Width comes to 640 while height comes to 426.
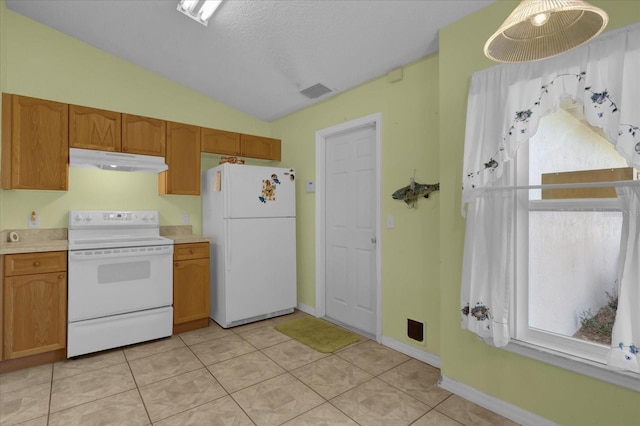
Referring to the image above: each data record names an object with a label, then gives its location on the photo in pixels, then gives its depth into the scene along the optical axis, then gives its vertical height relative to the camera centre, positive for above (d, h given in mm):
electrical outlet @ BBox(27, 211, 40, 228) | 2900 -76
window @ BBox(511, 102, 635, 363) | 1651 -151
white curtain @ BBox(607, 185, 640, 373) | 1429 -398
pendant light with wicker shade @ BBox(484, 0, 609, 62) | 897 +616
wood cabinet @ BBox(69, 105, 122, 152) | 2864 +773
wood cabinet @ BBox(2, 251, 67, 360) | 2420 -723
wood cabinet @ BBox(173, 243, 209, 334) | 3197 -767
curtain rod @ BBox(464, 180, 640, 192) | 1473 +142
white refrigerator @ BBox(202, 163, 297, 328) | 3363 -305
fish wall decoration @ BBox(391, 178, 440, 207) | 2545 +173
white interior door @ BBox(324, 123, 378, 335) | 3180 -157
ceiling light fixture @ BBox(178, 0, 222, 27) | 2363 +1551
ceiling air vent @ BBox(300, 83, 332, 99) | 3264 +1280
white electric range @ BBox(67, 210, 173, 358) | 2648 -636
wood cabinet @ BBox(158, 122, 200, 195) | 3371 +548
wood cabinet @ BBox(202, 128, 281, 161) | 3668 +829
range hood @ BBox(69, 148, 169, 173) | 2850 +476
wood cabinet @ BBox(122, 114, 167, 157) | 3115 +773
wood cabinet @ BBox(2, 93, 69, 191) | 2617 +579
